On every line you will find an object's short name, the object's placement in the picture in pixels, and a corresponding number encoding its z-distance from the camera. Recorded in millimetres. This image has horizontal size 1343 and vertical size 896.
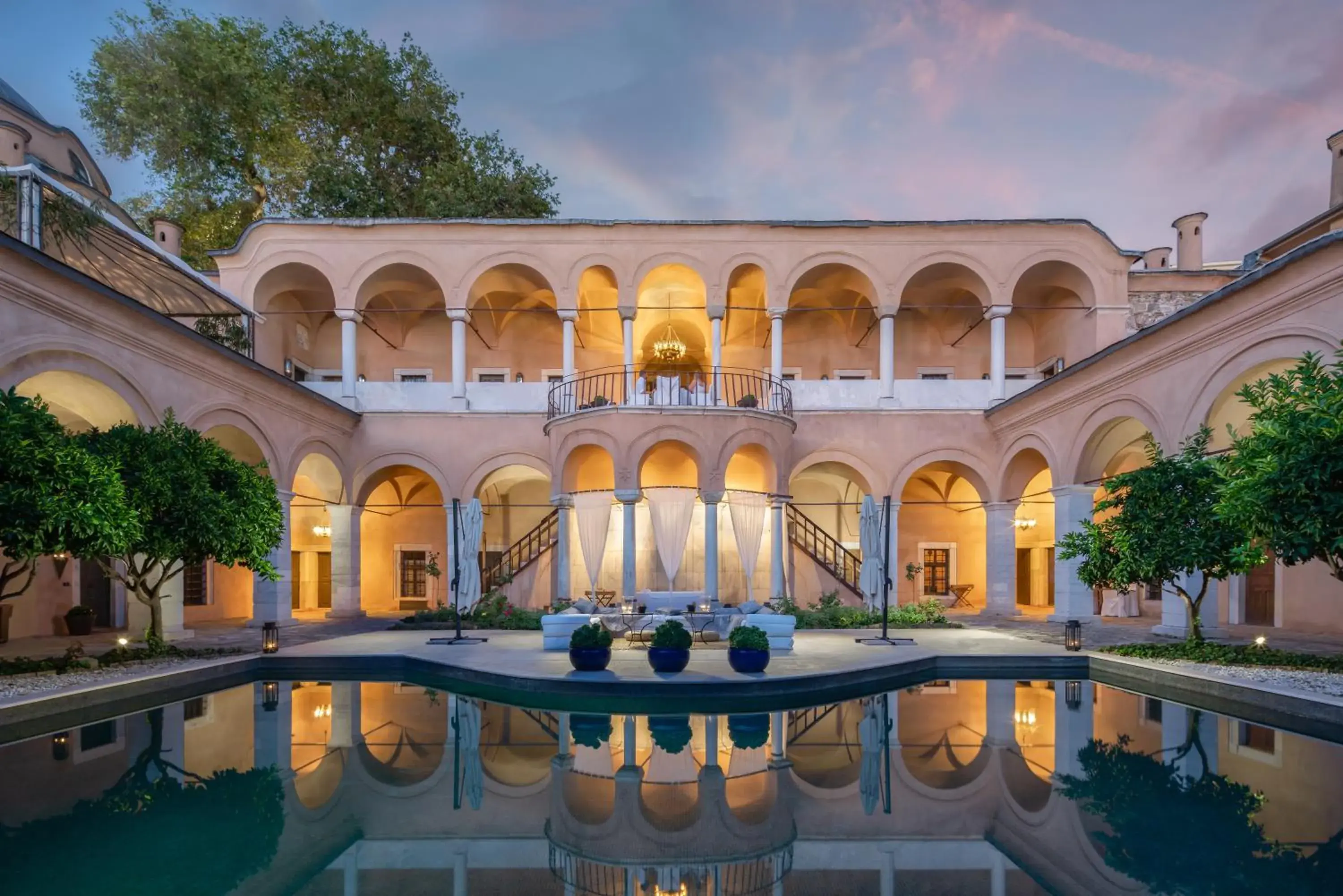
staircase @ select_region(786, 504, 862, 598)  17188
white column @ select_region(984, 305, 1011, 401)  18562
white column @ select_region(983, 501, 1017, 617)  17750
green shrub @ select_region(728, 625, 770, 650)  9516
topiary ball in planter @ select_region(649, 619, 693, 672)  9492
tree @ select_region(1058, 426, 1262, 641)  10062
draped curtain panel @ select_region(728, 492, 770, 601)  15922
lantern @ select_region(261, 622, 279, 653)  11312
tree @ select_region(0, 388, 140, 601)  7887
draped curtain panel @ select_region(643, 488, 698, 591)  15977
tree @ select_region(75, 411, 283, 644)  9820
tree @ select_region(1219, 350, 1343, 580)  7723
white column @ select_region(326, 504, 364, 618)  18047
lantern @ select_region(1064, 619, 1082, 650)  11359
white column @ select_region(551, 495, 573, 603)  16078
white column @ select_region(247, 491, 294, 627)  15445
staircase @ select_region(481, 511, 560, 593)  18000
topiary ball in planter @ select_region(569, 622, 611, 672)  9656
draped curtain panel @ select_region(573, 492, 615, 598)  15992
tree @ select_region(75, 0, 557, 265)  24641
